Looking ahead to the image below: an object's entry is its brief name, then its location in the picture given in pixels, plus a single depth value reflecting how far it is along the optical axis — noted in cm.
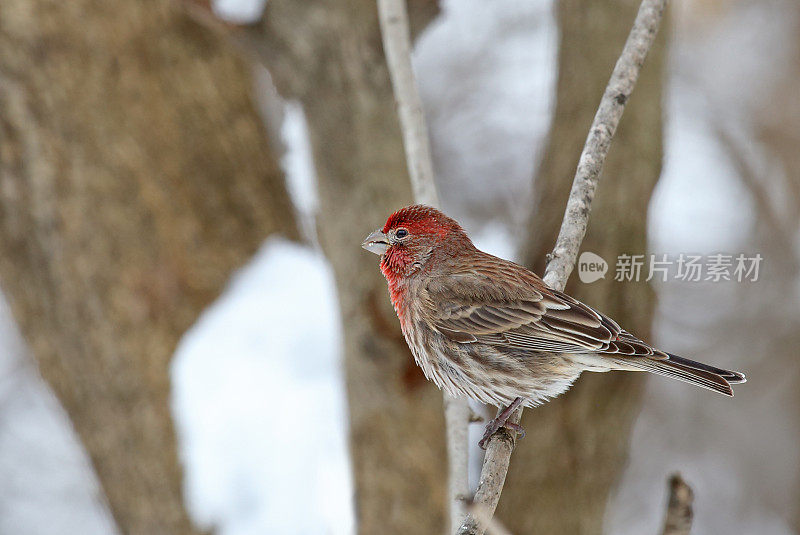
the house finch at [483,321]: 565
